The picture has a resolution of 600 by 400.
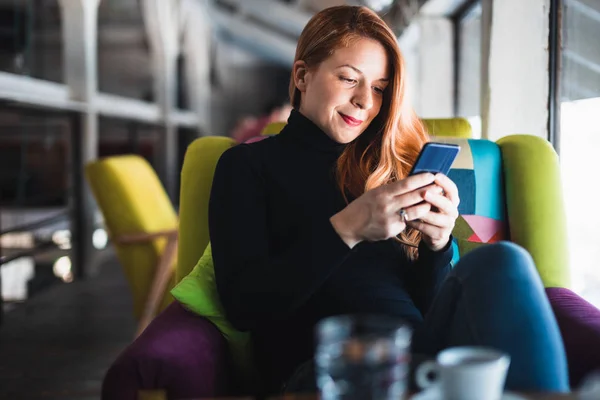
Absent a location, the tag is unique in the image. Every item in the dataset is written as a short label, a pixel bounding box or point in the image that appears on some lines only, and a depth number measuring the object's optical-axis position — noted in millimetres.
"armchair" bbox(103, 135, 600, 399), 1552
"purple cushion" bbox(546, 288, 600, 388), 1224
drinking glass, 715
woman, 1049
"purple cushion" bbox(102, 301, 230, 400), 1194
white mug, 724
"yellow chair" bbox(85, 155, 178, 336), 2955
